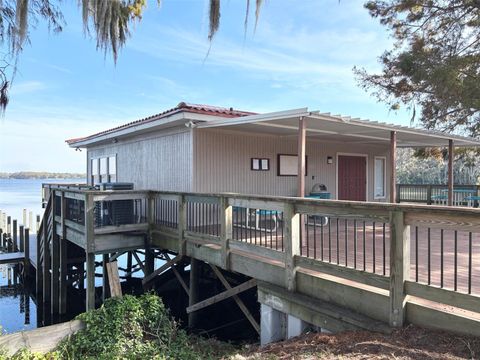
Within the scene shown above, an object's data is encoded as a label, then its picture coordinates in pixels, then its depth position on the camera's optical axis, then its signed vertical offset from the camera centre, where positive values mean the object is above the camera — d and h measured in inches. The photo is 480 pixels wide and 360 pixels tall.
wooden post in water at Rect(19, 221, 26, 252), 542.6 -92.2
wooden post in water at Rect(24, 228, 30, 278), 502.6 -105.4
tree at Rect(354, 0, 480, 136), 473.9 +164.0
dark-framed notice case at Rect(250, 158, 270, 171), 389.4 +13.7
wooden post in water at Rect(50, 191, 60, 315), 378.6 -91.6
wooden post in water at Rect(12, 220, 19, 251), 580.2 -101.1
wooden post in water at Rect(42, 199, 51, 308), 407.5 -96.9
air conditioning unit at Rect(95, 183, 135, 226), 303.0 -29.3
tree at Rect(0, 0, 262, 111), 182.4 +82.0
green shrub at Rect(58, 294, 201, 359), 183.9 -83.8
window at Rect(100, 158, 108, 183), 519.2 +9.9
